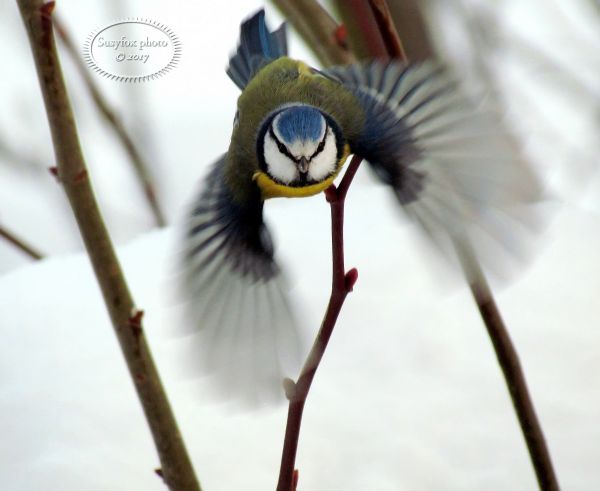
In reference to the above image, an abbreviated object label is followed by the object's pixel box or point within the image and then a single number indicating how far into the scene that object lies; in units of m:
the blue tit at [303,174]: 2.74
